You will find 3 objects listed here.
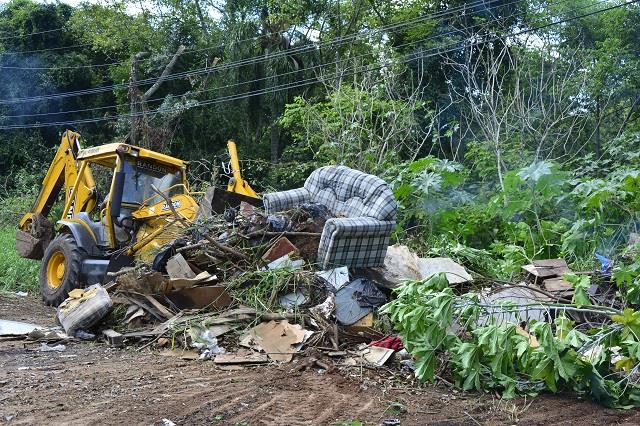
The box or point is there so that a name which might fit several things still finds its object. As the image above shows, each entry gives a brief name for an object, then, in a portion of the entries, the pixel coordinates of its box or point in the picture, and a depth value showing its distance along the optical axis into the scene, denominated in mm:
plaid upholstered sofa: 7594
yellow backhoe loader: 9336
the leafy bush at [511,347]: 4902
